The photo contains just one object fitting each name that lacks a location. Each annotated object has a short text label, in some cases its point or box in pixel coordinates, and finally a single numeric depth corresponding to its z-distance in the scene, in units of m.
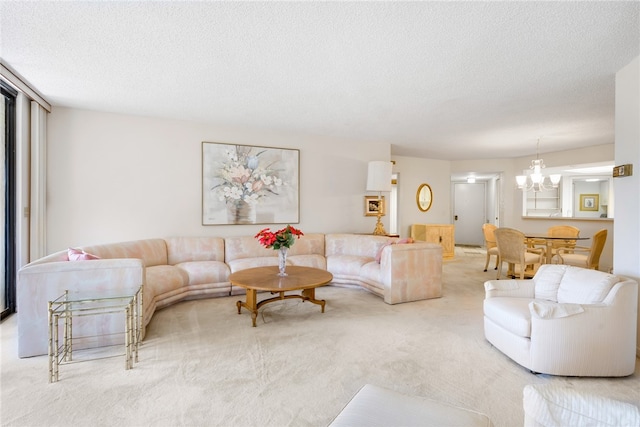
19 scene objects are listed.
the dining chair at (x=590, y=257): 4.47
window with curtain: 3.30
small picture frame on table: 5.86
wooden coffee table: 3.04
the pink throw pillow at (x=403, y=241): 4.18
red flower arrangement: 3.41
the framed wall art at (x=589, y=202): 8.34
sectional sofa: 2.43
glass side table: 2.11
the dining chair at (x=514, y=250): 4.68
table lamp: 5.27
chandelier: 5.14
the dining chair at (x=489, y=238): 5.88
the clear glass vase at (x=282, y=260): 3.44
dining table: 4.69
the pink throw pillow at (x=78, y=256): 2.72
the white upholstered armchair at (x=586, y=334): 2.11
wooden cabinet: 7.13
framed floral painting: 4.67
